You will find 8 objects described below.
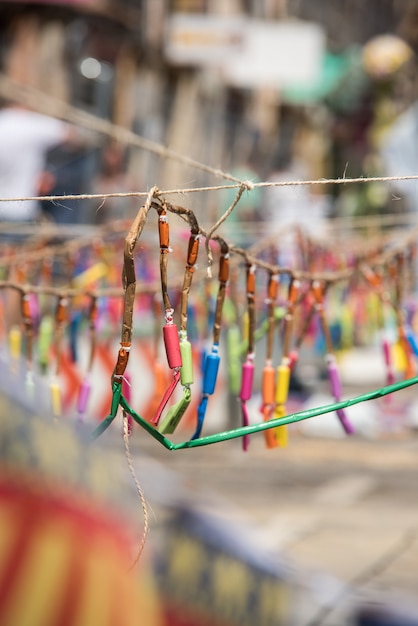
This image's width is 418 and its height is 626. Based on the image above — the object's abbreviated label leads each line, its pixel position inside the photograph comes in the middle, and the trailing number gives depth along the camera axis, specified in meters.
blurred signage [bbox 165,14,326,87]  28.05
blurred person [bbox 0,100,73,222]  17.63
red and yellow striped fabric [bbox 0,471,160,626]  5.08
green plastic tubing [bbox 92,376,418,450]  4.23
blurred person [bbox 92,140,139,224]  21.40
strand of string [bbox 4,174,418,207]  4.12
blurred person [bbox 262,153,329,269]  9.49
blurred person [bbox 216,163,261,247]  15.56
